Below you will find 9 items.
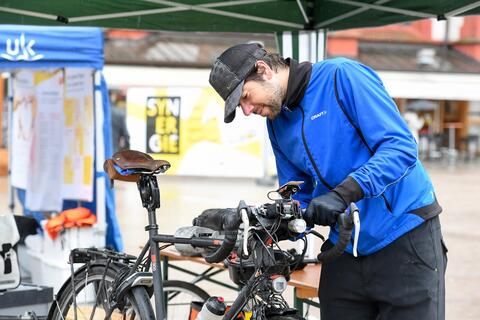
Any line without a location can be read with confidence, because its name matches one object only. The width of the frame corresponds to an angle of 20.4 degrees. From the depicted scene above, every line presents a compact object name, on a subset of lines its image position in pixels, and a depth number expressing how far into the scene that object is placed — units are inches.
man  167.2
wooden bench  249.4
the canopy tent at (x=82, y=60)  384.6
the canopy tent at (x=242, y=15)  320.1
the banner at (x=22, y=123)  490.3
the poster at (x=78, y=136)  436.1
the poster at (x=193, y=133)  885.4
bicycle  161.6
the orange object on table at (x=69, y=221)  413.0
